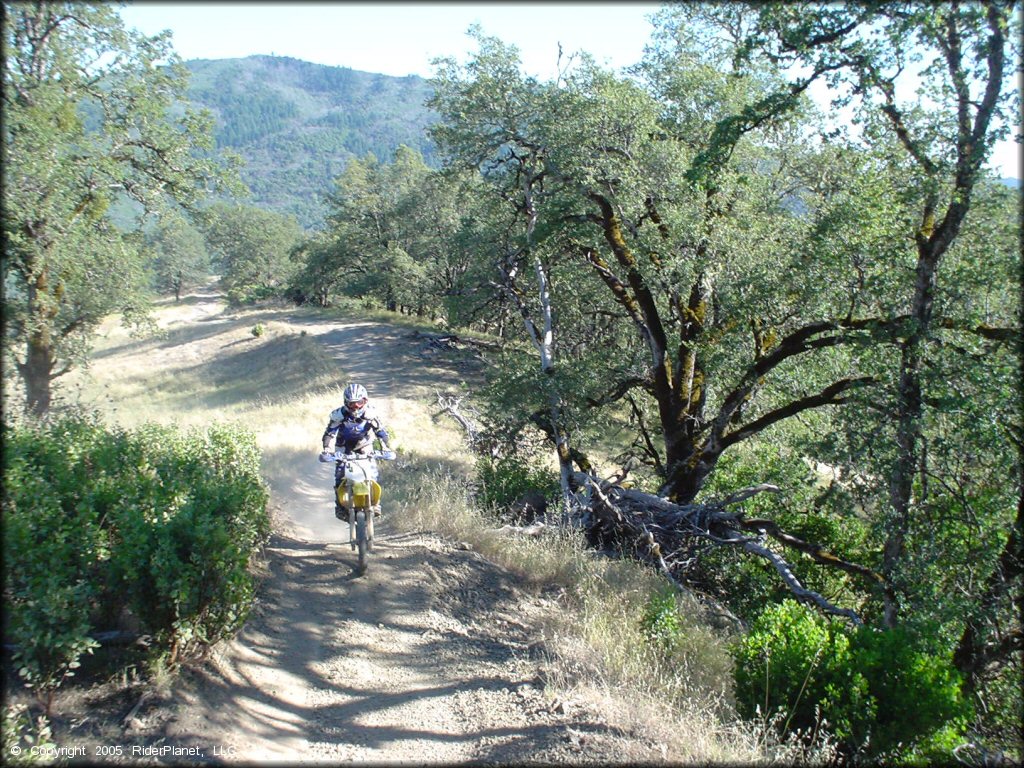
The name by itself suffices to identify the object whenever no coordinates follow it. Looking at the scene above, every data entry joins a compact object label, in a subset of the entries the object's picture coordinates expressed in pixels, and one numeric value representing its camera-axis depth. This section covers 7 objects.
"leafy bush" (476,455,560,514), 11.87
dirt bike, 7.11
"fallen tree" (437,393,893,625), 9.02
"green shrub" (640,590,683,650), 5.86
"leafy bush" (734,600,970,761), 4.47
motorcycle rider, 7.72
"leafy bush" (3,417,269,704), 3.86
